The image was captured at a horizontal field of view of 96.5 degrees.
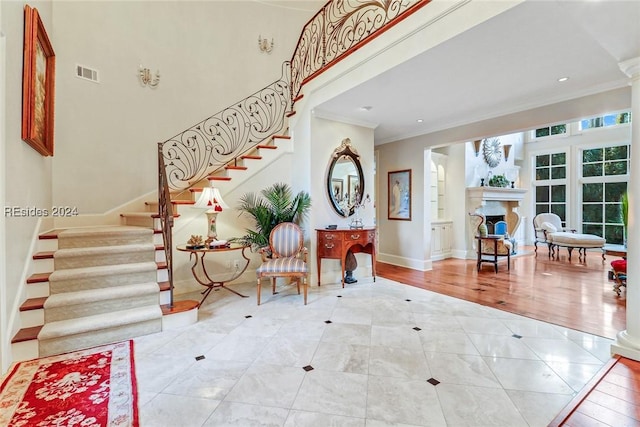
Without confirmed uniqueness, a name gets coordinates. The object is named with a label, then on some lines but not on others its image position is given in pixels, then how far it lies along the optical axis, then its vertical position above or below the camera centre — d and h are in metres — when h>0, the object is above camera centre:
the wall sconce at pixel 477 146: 7.20 +1.63
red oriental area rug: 1.70 -1.21
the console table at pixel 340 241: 4.40 -0.46
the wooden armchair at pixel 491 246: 5.65 -0.72
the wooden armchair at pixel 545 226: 7.25 -0.42
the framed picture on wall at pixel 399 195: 6.03 +0.35
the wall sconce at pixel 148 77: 4.86 +2.34
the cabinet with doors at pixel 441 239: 6.79 -0.68
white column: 2.35 -0.30
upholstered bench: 6.45 -0.72
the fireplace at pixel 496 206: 6.97 +0.11
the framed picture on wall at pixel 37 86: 2.66 +1.34
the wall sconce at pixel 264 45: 6.12 +3.61
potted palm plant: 4.27 +0.05
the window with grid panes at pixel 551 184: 8.41 +0.79
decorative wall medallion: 7.52 +1.58
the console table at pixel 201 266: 3.63 -0.83
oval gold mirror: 4.84 +0.55
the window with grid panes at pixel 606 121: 7.36 +2.36
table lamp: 3.74 +0.12
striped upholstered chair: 4.06 -0.48
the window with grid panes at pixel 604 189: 7.41 +0.54
